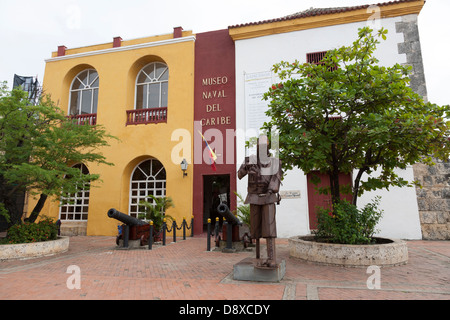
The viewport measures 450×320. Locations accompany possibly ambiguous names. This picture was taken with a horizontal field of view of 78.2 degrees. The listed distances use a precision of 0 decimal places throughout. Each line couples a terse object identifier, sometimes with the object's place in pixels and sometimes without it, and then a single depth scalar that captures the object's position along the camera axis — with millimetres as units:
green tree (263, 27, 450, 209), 5711
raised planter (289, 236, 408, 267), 5699
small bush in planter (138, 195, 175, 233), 10039
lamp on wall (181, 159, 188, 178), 11609
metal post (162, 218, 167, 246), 9070
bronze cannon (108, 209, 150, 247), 8508
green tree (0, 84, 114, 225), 7336
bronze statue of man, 4684
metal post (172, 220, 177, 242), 9901
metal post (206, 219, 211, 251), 8059
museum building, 10836
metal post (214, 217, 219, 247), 8422
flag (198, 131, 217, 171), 11522
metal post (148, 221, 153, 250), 8358
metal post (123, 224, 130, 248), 8547
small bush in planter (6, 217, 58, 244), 7484
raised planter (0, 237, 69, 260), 7006
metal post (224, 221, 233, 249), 7918
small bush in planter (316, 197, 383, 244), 6074
